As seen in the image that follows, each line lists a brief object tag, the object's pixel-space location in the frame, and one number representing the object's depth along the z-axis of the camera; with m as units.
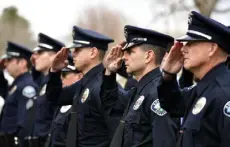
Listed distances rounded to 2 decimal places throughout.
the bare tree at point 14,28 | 67.50
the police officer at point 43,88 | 18.03
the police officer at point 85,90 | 12.85
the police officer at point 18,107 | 19.31
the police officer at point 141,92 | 10.27
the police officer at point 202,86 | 8.59
